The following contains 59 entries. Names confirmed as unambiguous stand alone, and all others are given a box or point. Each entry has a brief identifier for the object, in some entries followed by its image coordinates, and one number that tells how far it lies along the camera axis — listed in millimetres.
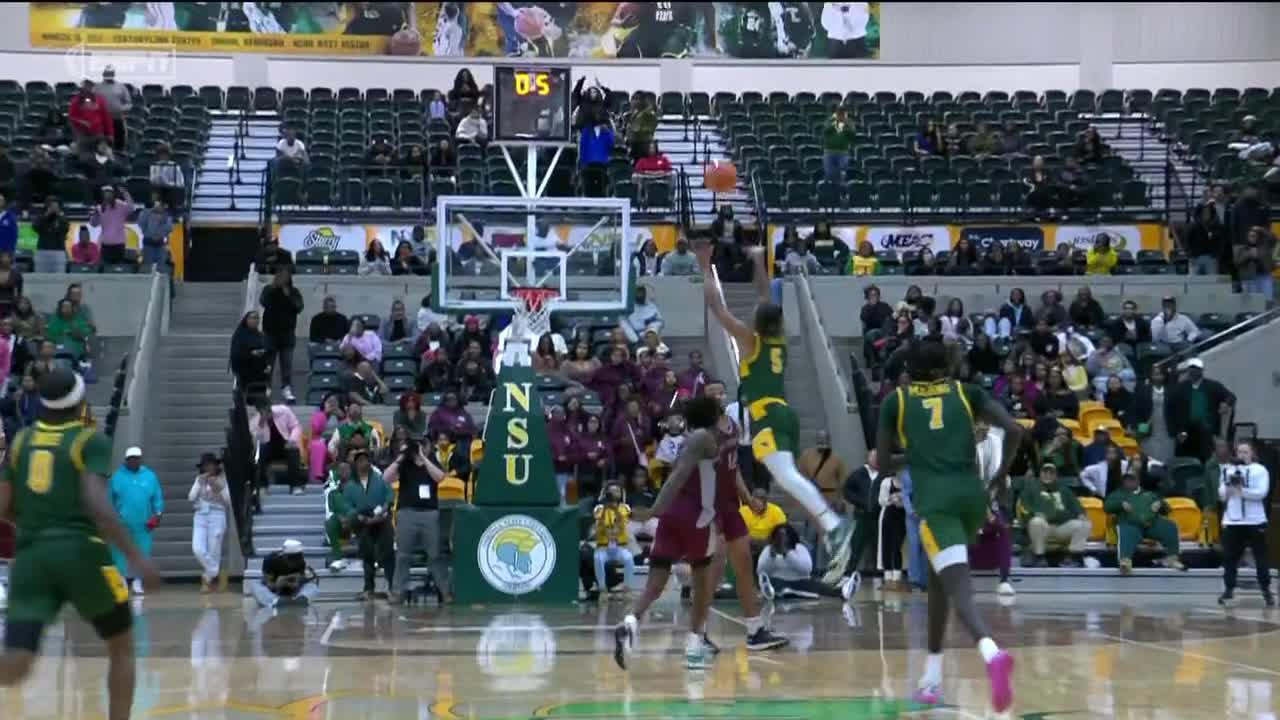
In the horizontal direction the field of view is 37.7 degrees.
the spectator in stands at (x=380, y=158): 31766
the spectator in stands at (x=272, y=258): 28344
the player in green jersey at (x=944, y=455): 10461
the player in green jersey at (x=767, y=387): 12766
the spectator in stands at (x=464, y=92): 33594
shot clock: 19781
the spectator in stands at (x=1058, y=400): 25062
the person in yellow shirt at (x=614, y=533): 21125
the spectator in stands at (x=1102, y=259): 30094
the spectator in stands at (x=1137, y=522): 22203
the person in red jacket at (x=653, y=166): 31125
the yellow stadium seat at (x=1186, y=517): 23594
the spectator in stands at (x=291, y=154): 31625
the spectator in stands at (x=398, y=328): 27000
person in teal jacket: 21484
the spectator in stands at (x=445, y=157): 32094
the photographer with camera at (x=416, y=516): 20562
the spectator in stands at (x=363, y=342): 26234
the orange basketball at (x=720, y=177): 17531
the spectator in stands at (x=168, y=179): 29875
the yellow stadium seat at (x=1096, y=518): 23359
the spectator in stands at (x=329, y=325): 26844
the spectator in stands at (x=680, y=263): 29062
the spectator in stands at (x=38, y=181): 29297
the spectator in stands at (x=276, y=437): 24297
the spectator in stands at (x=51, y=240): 27609
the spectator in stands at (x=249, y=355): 25391
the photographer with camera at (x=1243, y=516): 20281
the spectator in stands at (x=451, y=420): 23234
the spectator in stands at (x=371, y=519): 20750
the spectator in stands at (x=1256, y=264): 29234
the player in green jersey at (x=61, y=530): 8906
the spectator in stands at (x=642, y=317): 27109
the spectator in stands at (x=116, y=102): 31734
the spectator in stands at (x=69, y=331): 25297
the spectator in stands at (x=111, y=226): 28156
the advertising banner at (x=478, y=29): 38438
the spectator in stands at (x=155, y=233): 28422
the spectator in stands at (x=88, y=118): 30828
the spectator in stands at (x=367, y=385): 25281
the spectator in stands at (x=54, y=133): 31356
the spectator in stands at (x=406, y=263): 28656
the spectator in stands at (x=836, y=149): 33000
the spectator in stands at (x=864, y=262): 29328
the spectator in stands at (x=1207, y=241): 30078
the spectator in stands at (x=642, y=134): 32188
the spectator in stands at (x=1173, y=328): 27703
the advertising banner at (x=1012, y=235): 32000
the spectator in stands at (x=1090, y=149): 34000
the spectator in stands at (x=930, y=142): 34500
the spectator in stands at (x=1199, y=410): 25094
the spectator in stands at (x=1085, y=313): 27688
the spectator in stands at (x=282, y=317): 26078
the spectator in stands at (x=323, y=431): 24203
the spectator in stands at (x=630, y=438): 23219
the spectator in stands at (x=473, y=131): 32594
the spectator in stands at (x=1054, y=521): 22484
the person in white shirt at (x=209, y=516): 22391
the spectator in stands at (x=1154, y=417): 25641
